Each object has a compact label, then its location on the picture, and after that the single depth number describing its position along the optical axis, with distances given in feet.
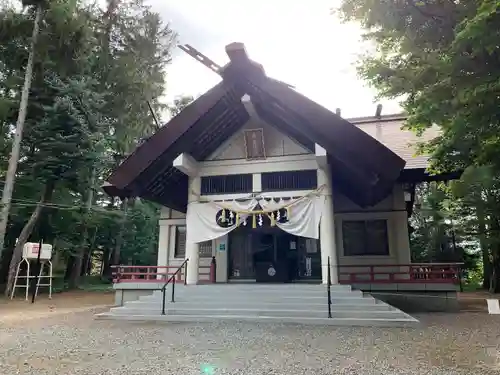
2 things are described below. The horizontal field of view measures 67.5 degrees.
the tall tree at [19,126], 42.81
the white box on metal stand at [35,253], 43.83
